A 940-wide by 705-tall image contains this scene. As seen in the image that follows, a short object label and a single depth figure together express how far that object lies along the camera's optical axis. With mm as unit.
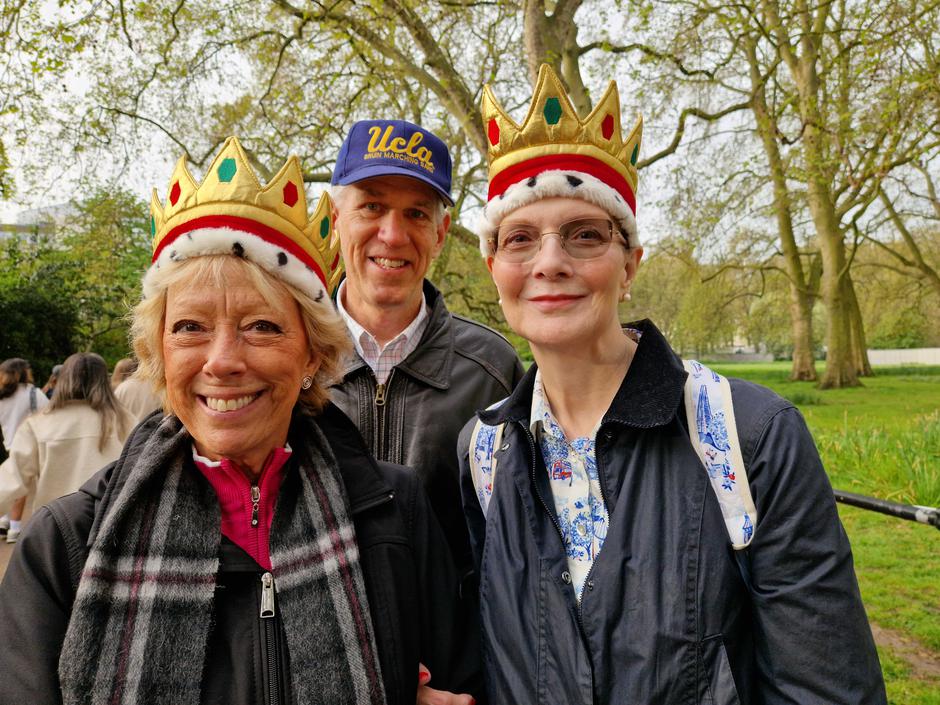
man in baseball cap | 2453
